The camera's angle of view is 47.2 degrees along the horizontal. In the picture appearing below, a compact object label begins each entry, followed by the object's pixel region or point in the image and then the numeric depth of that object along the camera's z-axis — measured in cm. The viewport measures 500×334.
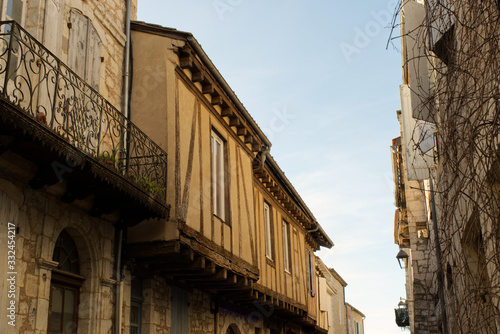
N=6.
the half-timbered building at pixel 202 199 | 802
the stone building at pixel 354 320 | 3838
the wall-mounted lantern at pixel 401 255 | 1727
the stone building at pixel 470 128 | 345
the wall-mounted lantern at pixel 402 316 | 2078
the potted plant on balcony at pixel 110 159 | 652
